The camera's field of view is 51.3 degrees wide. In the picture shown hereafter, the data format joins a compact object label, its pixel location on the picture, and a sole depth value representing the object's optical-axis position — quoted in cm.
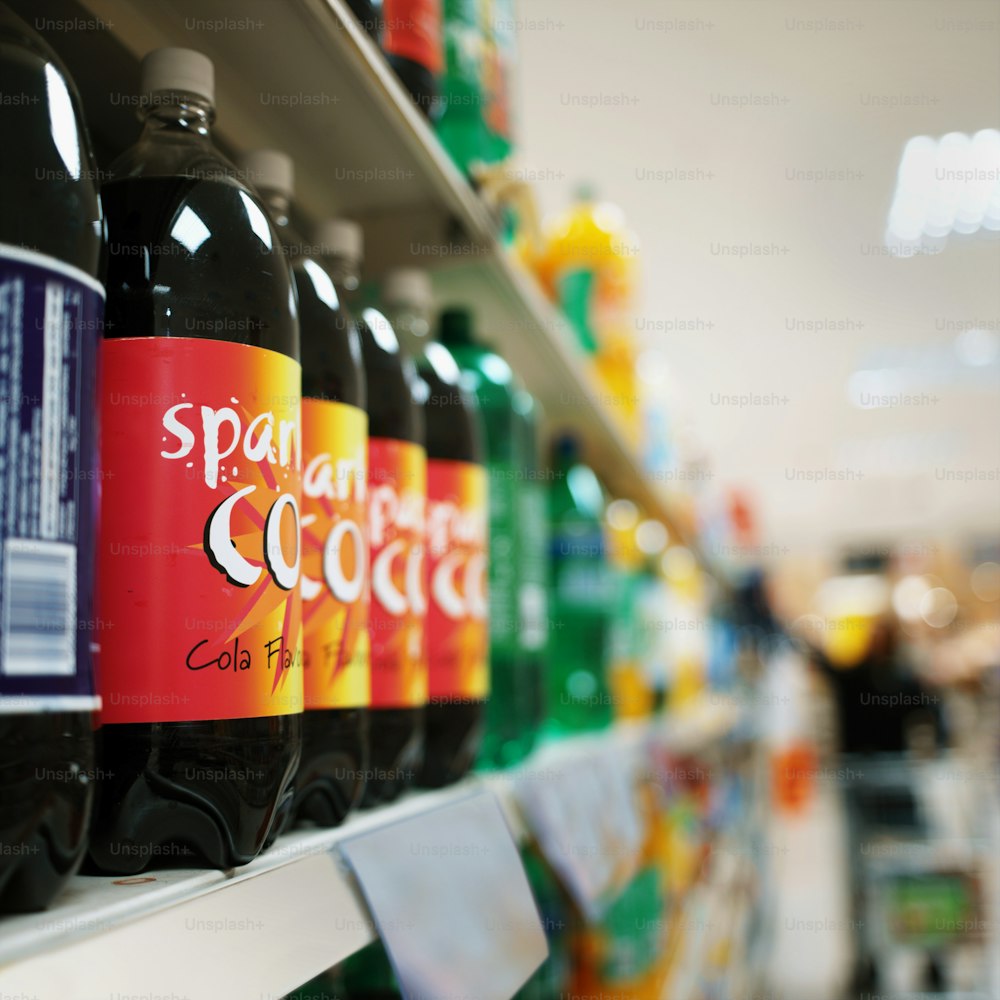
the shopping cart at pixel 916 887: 409
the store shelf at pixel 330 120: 80
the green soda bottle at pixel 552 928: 159
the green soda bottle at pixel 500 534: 130
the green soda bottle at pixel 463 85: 143
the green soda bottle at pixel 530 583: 137
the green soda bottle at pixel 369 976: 116
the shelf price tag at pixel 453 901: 71
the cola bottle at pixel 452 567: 104
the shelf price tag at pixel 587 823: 113
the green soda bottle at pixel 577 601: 200
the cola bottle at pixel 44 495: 46
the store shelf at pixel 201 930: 43
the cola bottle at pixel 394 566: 90
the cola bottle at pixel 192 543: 59
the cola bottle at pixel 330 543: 77
